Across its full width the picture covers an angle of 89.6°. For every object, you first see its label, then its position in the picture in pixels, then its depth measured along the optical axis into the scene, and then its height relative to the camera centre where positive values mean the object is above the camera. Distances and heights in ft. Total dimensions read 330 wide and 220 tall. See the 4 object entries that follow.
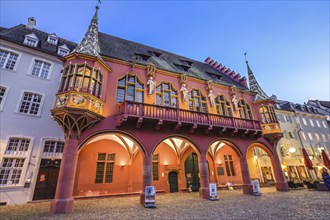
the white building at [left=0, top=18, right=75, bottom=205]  36.86 +13.18
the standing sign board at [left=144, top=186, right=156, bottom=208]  30.21 -3.99
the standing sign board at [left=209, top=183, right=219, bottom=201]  37.04 -4.09
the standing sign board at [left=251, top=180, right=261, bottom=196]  42.30 -4.12
